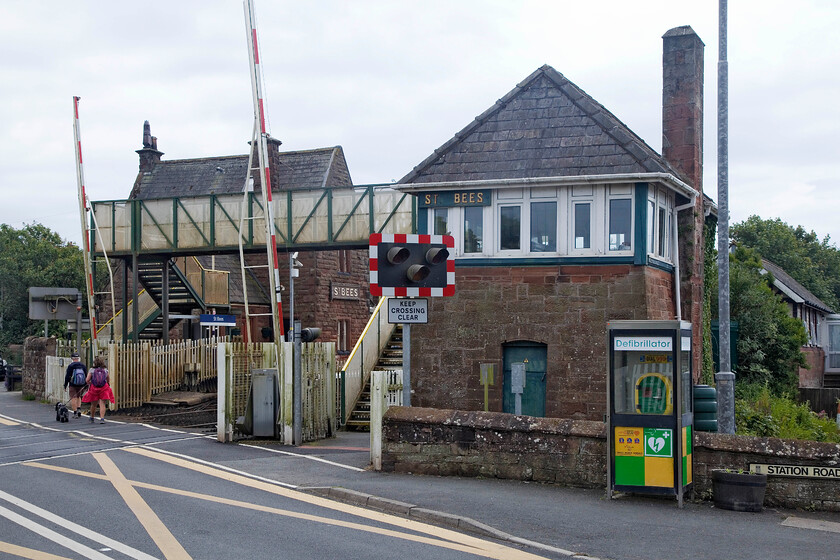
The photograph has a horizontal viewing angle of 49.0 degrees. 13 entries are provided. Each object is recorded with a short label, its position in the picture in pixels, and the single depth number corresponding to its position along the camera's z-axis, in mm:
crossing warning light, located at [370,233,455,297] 12750
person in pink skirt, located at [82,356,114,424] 21578
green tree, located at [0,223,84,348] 57812
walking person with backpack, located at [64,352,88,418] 22344
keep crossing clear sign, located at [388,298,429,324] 13164
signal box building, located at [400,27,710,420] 17828
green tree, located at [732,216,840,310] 70562
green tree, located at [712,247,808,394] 31000
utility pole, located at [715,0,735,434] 14414
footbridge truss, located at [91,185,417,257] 24500
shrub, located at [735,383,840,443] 18422
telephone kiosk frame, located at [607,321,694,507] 10883
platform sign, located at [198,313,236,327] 28172
